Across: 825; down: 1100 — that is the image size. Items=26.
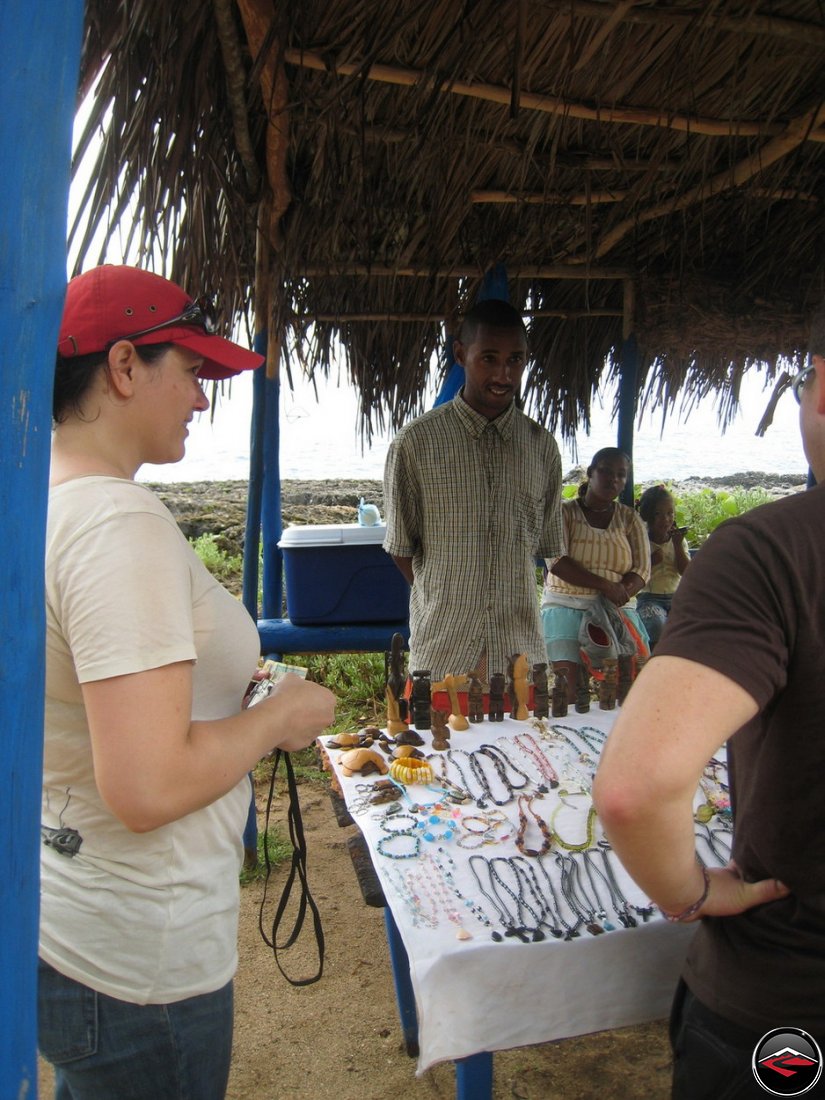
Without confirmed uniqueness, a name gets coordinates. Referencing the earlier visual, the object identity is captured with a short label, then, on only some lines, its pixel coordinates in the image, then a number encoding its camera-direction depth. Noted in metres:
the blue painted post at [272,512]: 4.05
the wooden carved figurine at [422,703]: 2.46
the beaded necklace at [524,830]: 1.79
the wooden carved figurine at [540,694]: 2.58
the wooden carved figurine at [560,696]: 2.57
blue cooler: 3.83
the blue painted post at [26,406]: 0.82
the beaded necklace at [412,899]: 1.54
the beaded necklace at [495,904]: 1.52
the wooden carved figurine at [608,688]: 2.69
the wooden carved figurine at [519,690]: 2.56
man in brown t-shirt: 0.98
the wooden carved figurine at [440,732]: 2.30
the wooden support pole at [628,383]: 4.59
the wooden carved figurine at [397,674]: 2.53
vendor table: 1.46
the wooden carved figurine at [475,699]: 2.55
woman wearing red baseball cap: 1.05
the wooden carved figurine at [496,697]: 2.52
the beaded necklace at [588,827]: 1.83
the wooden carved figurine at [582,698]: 2.65
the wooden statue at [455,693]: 2.46
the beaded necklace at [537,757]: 2.13
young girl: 4.93
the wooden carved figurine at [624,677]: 2.76
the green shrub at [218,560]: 7.80
